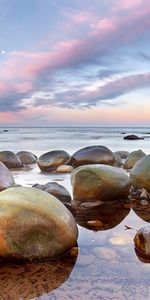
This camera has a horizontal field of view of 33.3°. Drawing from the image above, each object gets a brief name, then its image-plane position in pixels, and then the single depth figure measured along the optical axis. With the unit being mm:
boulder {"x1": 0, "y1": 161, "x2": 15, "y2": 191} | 3711
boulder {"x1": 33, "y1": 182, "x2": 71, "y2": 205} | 3317
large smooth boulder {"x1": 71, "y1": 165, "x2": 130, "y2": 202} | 3547
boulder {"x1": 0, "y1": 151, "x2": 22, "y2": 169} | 6461
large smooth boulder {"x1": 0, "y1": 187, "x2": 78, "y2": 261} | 2048
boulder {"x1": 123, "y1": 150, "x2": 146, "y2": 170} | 6123
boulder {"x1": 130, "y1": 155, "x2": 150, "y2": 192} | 3914
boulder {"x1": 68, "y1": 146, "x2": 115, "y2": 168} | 6042
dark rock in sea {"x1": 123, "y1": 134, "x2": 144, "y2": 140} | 19632
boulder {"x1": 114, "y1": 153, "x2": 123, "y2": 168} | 6351
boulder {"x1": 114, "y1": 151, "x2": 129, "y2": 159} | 8083
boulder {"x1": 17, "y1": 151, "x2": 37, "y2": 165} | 7212
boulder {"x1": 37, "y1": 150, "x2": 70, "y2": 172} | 6225
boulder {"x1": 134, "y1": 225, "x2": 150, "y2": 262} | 2136
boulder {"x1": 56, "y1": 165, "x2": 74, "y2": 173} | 5759
